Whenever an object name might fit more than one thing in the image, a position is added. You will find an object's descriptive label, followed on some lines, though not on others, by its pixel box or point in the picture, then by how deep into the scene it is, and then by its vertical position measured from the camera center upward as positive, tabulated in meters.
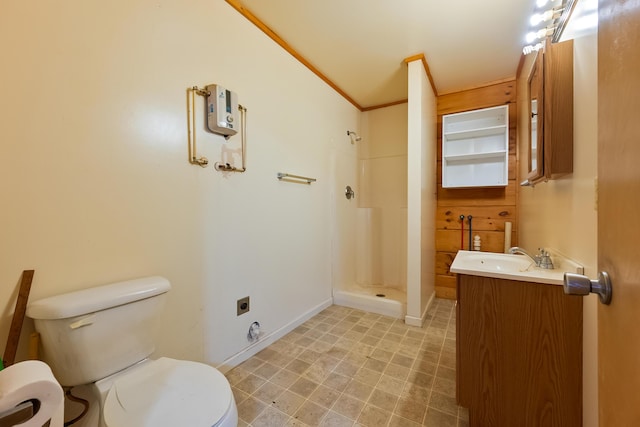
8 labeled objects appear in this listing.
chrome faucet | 1.30 -0.27
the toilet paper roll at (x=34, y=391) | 0.40 -0.28
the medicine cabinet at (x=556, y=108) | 1.24 +0.49
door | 0.45 +0.00
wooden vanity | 1.09 -0.64
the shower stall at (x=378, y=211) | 3.17 -0.01
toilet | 0.85 -0.60
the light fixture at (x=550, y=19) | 1.31 +0.99
